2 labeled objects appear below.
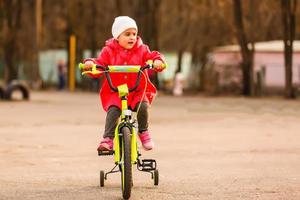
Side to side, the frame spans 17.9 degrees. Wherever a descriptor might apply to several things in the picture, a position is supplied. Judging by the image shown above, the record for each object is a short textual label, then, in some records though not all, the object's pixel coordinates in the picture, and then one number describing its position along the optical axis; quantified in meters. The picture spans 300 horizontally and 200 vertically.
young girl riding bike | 9.15
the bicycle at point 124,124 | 8.64
